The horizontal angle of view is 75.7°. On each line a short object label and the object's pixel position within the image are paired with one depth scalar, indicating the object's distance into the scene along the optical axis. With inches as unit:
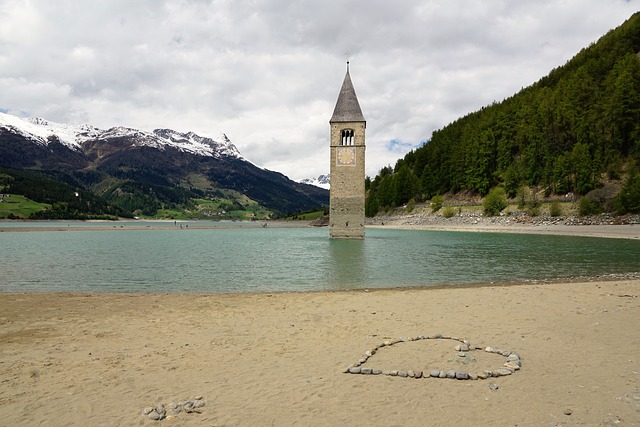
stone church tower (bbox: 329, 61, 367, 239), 2593.5
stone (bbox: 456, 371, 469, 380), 338.0
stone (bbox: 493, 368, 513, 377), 343.6
